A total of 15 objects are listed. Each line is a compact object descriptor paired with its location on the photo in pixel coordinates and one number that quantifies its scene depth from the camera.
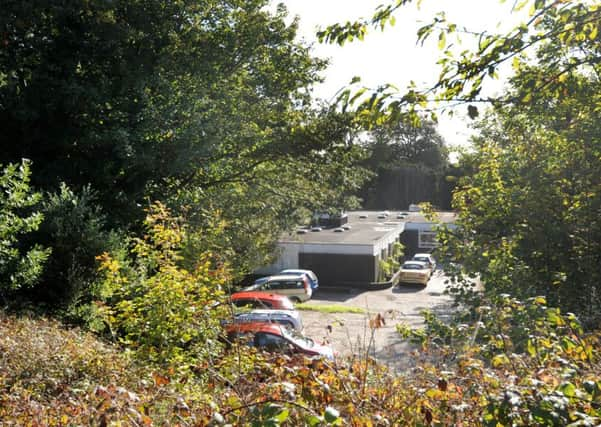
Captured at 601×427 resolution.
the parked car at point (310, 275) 25.59
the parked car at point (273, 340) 11.47
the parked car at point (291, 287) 23.48
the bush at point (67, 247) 9.34
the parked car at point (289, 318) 13.87
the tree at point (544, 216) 7.68
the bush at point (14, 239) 7.74
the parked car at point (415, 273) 29.09
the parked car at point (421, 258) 32.59
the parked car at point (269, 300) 17.21
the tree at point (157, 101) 11.77
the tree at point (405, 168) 55.75
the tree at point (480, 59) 3.60
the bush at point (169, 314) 6.61
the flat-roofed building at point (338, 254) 29.16
